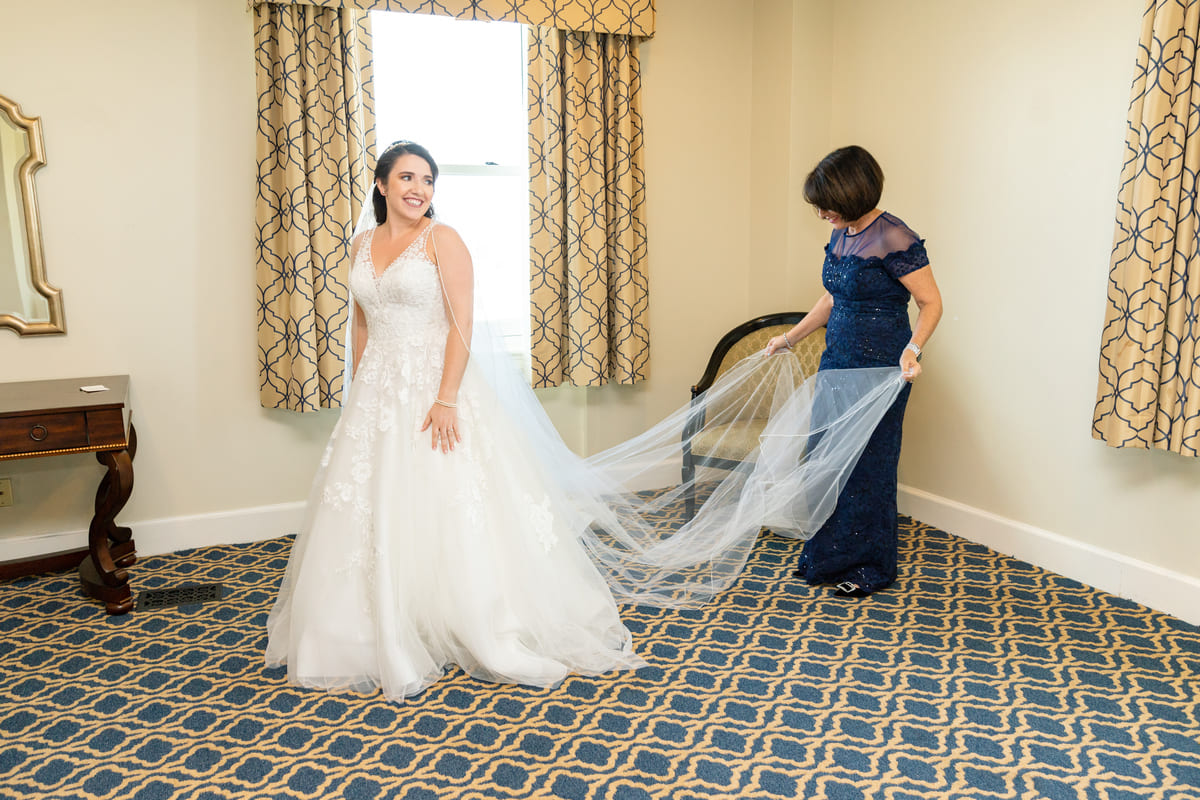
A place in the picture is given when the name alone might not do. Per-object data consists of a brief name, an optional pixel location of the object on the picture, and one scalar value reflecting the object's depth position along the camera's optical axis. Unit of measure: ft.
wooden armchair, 12.20
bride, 8.91
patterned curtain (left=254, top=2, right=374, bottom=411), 12.57
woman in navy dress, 10.27
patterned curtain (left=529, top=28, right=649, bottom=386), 14.40
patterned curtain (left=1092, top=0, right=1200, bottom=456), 9.60
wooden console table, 10.11
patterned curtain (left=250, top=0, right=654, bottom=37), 12.97
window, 13.78
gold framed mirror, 11.71
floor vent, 11.28
